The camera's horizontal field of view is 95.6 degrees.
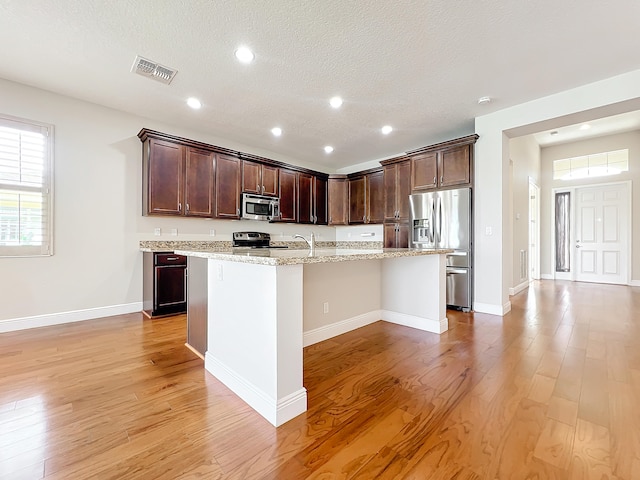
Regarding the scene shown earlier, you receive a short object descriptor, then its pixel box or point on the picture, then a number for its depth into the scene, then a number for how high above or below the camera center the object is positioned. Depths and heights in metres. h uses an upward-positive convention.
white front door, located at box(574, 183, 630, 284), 5.99 +0.16
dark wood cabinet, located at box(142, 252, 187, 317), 3.65 -0.55
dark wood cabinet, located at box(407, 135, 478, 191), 3.96 +1.11
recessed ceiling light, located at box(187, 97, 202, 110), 3.47 +1.70
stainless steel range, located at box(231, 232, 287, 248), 4.88 +0.02
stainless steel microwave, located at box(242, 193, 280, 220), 4.80 +0.59
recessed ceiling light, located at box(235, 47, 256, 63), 2.53 +1.67
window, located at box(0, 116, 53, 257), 3.14 +0.60
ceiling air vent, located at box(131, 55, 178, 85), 2.70 +1.66
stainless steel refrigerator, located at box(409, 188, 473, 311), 3.98 +0.13
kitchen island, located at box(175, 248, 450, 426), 1.59 -0.53
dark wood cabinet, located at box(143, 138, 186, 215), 3.85 +0.88
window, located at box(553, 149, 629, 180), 5.97 +1.65
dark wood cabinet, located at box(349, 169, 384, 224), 5.70 +0.88
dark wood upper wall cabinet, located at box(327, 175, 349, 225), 6.21 +0.86
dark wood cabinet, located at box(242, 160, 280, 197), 4.83 +1.09
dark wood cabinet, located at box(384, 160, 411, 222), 4.68 +0.84
